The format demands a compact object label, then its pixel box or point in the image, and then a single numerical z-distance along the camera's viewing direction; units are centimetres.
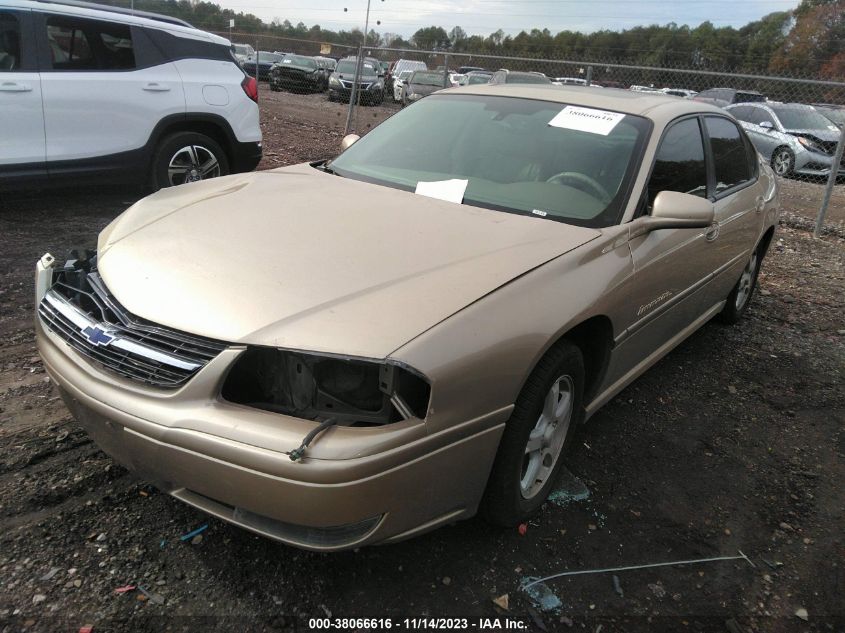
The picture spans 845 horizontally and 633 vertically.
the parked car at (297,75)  2292
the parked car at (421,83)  1606
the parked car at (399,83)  2054
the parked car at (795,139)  1289
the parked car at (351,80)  1933
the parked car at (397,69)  2265
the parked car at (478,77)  1977
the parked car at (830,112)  1267
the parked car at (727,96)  1903
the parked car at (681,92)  1993
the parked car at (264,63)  2534
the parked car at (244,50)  2801
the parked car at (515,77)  1261
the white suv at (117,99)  528
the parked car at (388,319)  190
